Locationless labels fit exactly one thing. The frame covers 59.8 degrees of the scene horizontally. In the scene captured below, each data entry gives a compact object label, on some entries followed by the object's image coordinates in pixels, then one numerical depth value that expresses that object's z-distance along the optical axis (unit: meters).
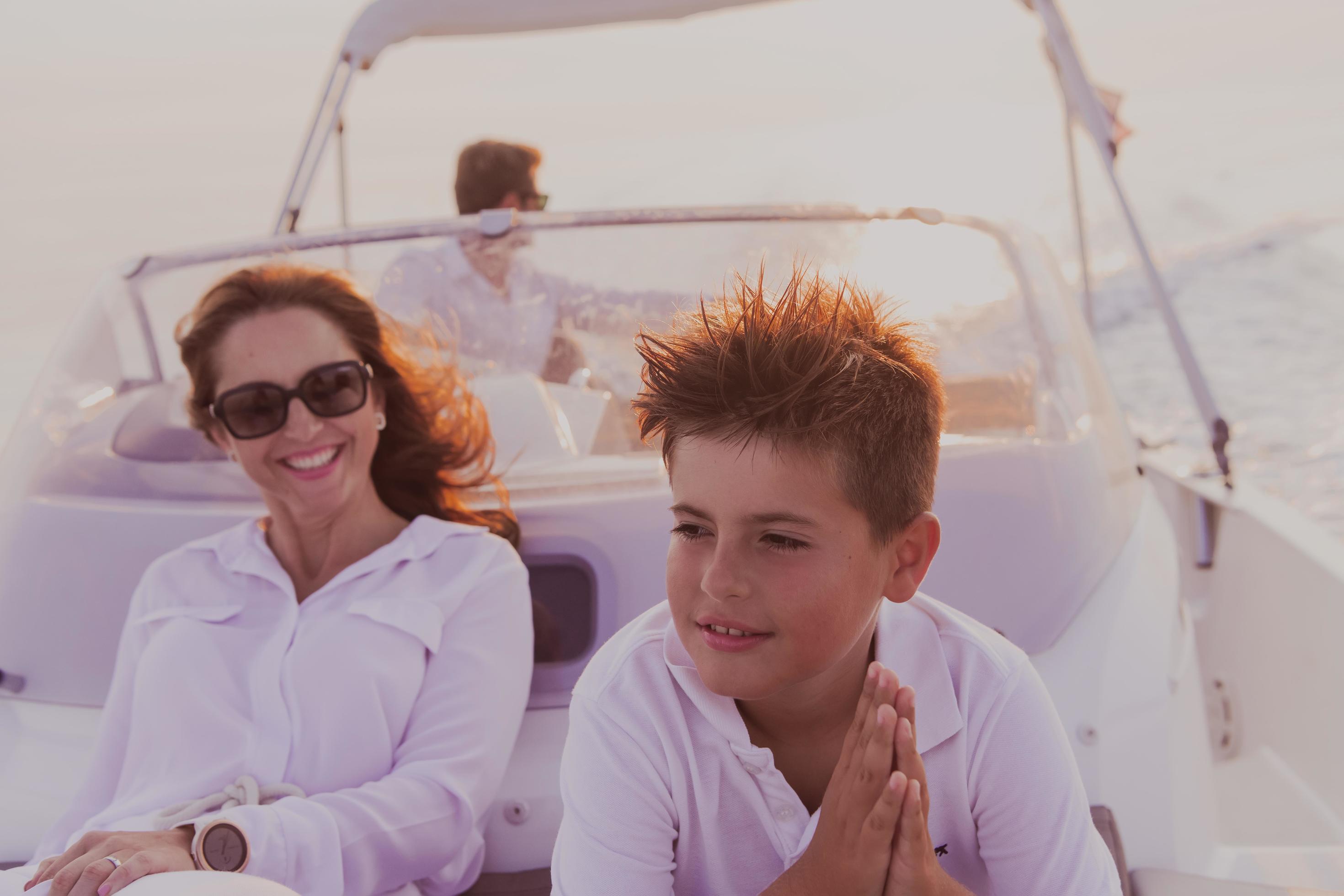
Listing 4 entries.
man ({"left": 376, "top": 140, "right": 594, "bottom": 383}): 2.04
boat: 1.61
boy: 0.98
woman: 1.35
